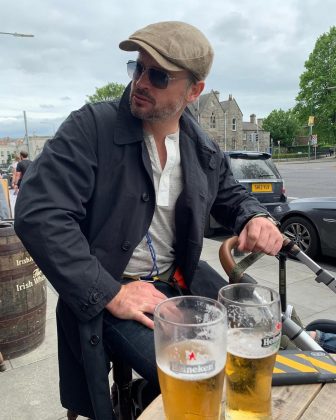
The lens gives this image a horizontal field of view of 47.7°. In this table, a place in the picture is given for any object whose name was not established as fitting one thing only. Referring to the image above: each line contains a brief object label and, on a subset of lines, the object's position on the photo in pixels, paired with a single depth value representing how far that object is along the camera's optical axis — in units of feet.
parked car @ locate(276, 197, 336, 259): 20.01
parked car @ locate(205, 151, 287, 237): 25.63
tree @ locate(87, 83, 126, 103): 205.16
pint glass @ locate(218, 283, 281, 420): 2.88
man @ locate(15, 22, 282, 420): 4.39
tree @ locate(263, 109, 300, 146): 241.35
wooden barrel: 10.07
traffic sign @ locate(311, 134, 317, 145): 147.64
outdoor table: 3.30
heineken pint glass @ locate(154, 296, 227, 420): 2.52
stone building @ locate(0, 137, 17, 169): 315.29
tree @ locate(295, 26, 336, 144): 147.64
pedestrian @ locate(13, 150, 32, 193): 39.81
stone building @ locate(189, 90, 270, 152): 201.77
